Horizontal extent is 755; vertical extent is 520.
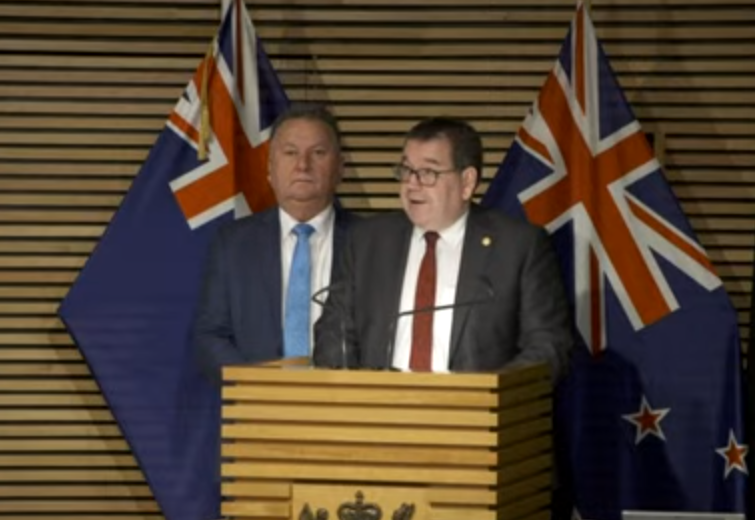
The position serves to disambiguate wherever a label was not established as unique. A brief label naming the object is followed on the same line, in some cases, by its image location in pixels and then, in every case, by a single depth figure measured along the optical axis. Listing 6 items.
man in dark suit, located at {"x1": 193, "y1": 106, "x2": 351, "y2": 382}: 13.30
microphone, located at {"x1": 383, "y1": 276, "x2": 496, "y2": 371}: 11.34
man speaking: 11.54
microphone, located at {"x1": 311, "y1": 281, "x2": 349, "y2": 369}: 11.36
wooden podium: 10.22
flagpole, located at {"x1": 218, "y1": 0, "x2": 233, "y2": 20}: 14.78
